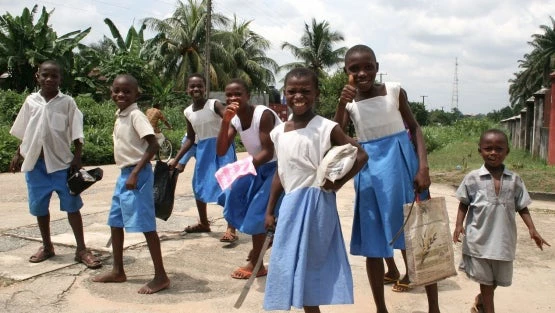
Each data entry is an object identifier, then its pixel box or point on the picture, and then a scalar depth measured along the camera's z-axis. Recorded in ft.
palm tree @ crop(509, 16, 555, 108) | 158.71
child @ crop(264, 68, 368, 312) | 8.45
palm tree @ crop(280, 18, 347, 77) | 134.82
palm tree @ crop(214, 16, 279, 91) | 107.16
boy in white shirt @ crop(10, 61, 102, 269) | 14.26
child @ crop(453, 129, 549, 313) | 10.19
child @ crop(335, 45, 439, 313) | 9.97
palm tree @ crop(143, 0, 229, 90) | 97.55
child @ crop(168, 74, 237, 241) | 17.21
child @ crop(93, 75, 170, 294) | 12.23
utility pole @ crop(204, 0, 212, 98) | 68.39
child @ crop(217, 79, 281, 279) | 12.64
